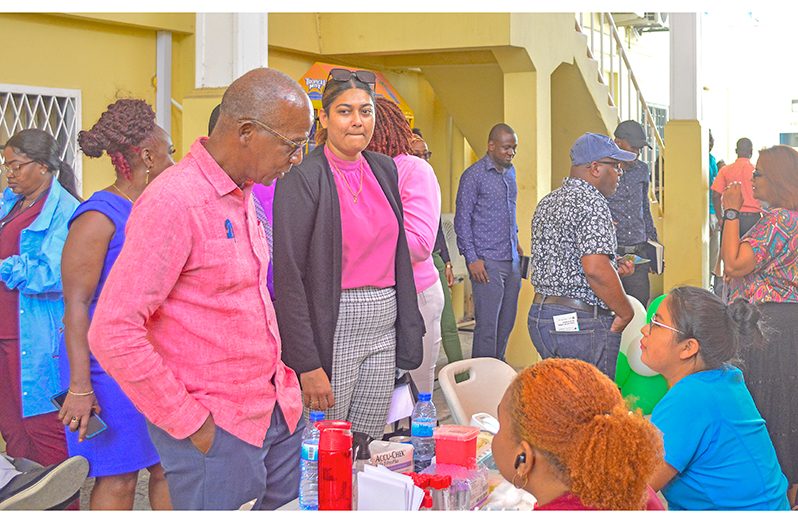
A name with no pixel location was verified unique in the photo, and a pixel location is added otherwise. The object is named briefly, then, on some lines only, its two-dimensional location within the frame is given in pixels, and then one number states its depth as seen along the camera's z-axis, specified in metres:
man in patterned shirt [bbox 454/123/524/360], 6.99
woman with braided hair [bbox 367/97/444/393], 3.65
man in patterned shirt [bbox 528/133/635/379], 4.38
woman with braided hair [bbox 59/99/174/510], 3.14
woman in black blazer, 3.17
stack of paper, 2.26
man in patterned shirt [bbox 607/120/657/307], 6.93
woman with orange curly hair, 2.00
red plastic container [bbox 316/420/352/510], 2.32
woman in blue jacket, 3.88
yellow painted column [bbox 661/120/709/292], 8.83
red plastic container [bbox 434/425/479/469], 2.56
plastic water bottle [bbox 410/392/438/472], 2.73
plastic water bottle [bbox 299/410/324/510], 2.44
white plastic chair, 3.66
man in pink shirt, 2.21
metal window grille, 6.44
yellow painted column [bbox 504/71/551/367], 8.56
